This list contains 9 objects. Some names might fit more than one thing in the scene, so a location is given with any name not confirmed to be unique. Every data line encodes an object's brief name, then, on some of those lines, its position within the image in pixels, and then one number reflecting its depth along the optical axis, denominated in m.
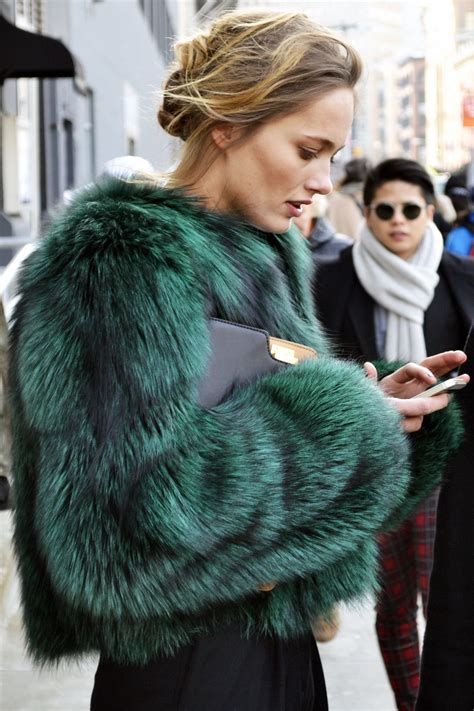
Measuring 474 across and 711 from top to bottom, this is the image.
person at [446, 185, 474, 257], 9.46
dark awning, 8.92
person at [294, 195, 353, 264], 6.34
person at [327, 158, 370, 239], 9.34
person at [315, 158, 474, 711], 4.01
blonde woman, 1.71
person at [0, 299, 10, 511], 3.44
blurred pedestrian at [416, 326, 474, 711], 2.13
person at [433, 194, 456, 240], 10.21
